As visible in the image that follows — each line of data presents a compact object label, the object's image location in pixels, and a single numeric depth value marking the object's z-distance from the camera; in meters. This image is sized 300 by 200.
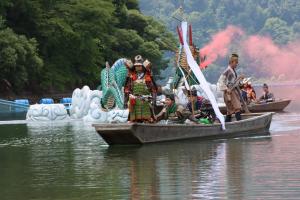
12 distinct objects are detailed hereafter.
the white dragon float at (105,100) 31.55
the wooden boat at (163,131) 20.78
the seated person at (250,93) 41.69
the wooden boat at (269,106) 39.78
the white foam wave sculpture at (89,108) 36.41
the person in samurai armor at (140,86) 21.00
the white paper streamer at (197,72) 23.52
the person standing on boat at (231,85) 23.05
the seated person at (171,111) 22.33
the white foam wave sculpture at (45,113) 39.09
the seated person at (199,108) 23.51
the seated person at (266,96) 42.83
